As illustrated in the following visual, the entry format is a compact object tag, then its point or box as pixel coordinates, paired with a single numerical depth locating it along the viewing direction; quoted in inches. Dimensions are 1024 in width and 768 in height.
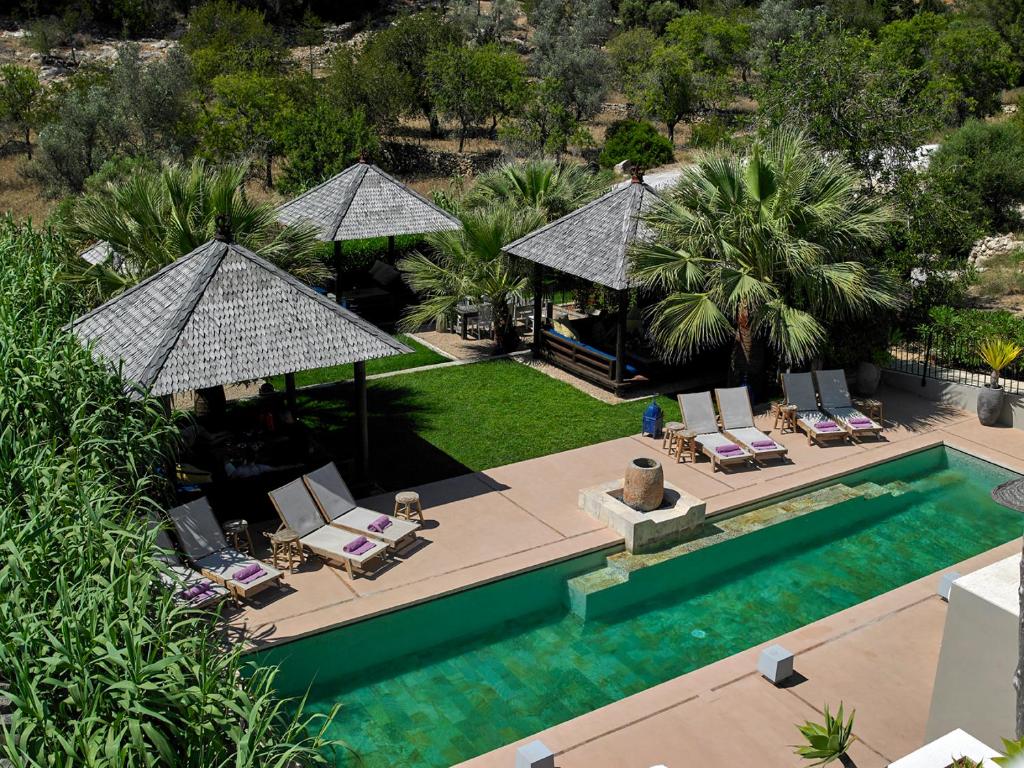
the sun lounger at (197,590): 382.0
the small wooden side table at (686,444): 574.2
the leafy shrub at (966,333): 679.1
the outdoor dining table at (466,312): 812.6
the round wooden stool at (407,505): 483.5
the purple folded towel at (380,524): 456.8
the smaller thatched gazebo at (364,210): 784.9
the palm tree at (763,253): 603.8
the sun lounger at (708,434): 561.6
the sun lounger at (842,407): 607.8
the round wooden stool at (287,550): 439.7
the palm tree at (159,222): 546.3
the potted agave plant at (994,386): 636.1
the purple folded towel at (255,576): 408.9
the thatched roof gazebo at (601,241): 660.1
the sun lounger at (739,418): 579.2
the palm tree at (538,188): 821.2
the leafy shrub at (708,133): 1581.0
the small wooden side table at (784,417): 619.5
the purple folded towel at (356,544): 438.3
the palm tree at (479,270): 753.6
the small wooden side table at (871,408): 633.0
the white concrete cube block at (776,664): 365.4
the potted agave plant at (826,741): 292.2
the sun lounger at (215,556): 409.4
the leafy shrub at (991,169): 1120.2
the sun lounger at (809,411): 602.5
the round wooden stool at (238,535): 441.7
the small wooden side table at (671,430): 584.1
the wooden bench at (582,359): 698.8
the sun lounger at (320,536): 436.5
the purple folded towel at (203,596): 382.0
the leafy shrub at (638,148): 1560.0
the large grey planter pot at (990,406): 639.1
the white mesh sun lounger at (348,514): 457.1
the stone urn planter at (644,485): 490.3
